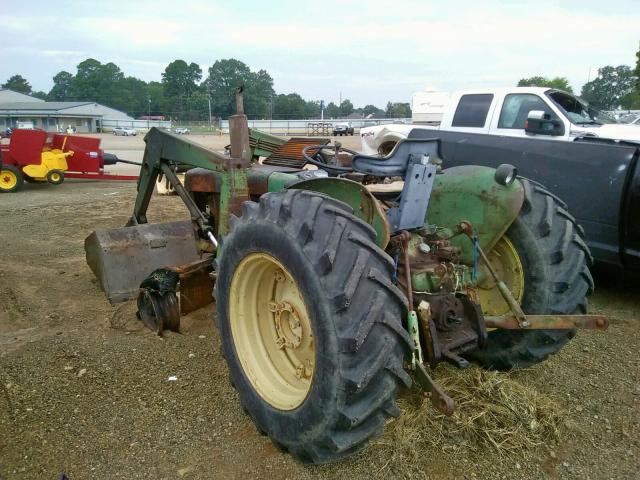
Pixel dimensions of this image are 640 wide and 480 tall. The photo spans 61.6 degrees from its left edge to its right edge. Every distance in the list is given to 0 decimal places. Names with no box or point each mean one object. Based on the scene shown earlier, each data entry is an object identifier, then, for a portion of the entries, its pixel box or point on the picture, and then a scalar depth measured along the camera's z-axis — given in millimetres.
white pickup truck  6707
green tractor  2160
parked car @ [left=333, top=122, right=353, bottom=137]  47688
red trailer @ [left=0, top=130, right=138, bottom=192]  12141
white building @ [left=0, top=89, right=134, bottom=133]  66438
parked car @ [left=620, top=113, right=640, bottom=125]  16525
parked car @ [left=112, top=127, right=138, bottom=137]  60625
